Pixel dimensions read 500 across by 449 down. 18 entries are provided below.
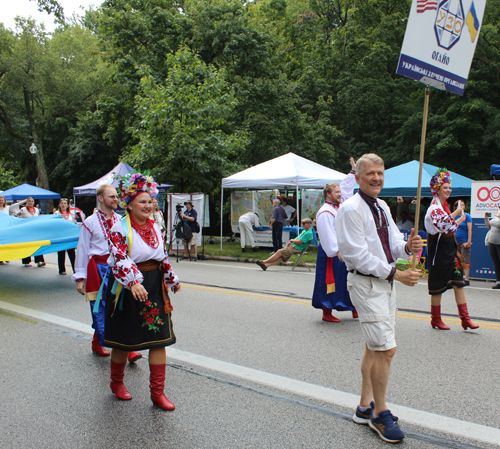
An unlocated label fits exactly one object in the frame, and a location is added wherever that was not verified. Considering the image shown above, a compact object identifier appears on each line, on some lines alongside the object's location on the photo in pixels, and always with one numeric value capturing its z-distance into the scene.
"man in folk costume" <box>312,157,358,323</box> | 6.28
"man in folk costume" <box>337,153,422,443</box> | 3.28
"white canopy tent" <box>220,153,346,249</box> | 15.60
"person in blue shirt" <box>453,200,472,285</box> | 10.19
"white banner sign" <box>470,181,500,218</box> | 10.62
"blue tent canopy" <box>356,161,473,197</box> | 14.52
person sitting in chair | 12.32
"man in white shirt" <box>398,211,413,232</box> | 14.67
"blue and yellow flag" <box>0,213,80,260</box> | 9.06
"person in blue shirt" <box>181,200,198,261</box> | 15.20
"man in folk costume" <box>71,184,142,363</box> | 5.15
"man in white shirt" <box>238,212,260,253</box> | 17.10
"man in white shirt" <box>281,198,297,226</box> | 17.91
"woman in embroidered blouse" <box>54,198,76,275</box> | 11.78
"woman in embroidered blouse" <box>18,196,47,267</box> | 13.57
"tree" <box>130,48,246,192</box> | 17.69
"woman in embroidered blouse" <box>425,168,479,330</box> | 5.95
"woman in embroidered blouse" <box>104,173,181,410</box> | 3.72
